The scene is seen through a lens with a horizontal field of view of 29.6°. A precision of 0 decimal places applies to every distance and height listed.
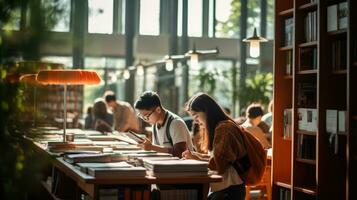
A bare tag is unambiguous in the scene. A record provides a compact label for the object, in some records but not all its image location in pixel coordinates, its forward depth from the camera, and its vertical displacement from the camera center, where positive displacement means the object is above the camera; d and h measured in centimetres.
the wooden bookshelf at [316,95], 495 +6
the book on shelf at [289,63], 588 +34
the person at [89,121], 1283 -43
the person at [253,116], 795 -19
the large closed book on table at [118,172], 397 -43
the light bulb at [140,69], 1390 +63
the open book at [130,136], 573 -42
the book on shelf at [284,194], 590 -81
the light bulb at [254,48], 731 +57
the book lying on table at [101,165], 419 -42
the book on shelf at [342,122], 506 -15
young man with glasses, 531 -20
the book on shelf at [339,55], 515 +36
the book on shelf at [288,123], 584 -19
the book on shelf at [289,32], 583 +61
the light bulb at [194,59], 1041 +64
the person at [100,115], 1141 -28
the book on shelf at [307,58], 554 +36
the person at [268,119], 1018 -27
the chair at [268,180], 637 -76
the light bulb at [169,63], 1205 +66
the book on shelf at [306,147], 554 -37
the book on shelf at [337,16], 505 +65
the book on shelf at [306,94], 563 +6
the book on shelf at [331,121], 517 -15
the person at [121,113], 1214 -25
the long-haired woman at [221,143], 438 -28
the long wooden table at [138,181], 396 -49
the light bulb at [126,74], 1509 +57
